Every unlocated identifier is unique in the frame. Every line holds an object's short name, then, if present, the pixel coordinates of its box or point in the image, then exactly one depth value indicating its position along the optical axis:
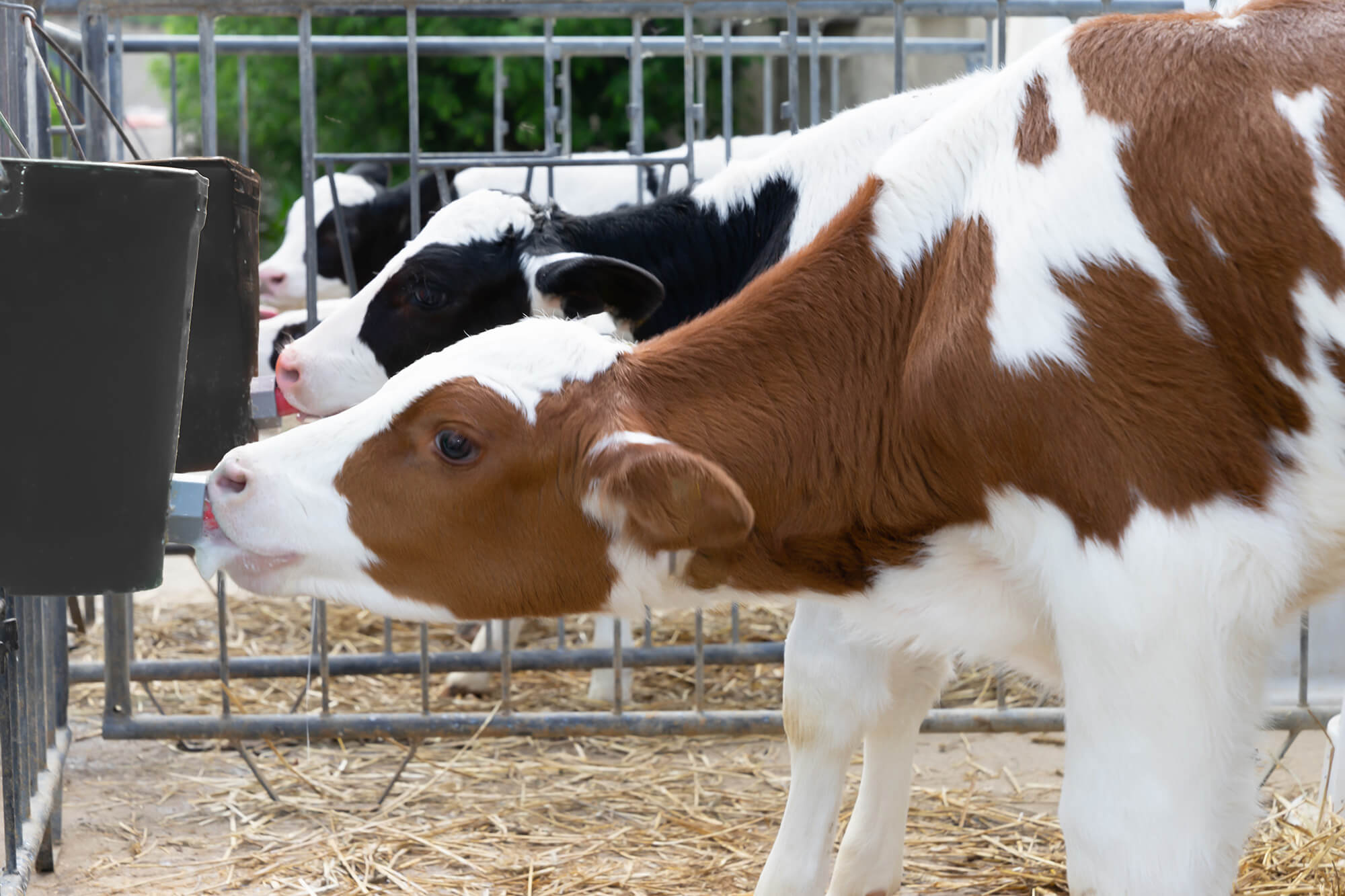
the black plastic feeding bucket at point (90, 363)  1.92
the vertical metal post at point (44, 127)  3.51
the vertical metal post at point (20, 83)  3.24
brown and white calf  1.96
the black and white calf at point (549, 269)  3.41
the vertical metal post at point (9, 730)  2.69
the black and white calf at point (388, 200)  5.73
